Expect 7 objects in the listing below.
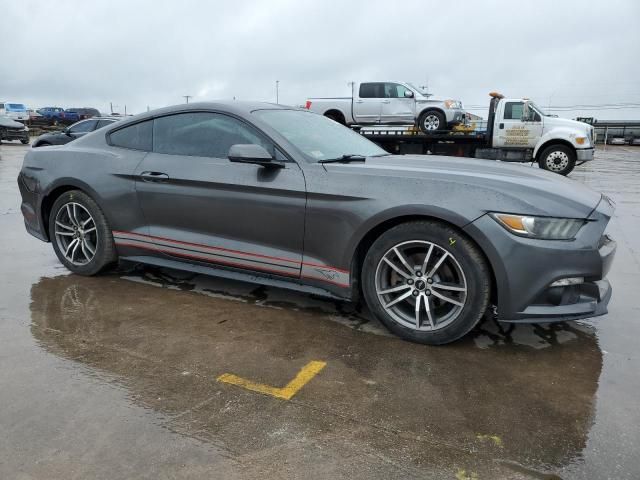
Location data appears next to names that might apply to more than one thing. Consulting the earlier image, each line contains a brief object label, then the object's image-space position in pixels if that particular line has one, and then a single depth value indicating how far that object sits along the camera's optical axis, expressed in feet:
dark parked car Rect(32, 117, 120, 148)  48.34
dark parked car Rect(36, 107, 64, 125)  154.30
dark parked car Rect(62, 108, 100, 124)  156.35
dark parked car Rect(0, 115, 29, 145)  75.05
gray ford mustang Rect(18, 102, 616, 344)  9.26
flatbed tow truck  44.47
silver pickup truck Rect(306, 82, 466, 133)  51.31
